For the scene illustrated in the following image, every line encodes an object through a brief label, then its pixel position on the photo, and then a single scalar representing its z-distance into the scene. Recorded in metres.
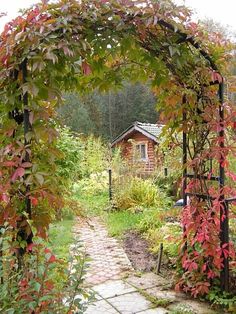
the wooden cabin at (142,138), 13.67
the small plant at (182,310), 2.66
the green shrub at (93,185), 8.71
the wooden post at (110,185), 7.28
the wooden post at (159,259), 3.60
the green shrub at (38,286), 1.64
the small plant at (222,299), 2.69
